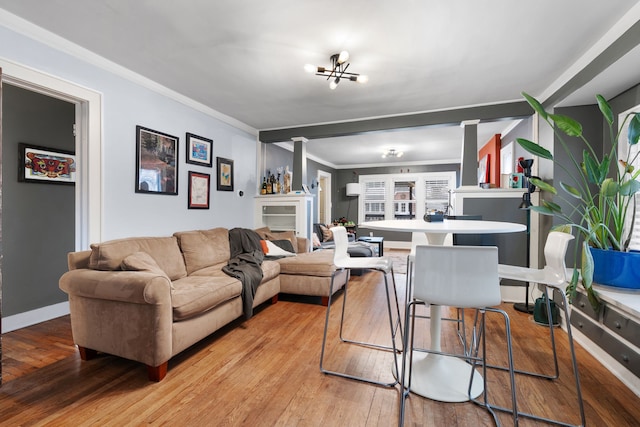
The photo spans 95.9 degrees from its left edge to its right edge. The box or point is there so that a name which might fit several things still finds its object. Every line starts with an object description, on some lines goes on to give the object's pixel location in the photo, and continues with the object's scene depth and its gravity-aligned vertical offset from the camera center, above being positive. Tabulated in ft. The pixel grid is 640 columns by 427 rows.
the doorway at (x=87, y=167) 8.30 +1.17
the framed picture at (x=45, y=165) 9.16 +1.41
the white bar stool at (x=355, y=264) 6.08 -1.21
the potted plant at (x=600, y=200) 6.04 +0.28
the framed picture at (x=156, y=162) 9.82 +1.65
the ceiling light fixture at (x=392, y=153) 20.72 +4.21
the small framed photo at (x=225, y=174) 13.37 +1.62
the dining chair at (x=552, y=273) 4.98 -1.21
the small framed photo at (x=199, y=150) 11.78 +2.46
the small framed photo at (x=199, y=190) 11.84 +0.77
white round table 5.16 -3.42
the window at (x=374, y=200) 27.50 +0.93
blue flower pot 6.61 -1.33
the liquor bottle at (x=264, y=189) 15.93 +1.09
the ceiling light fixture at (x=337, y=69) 8.10 +4.20
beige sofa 5.96 -2.17
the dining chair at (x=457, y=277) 4.41 -1.05
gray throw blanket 8.87 -1.93
